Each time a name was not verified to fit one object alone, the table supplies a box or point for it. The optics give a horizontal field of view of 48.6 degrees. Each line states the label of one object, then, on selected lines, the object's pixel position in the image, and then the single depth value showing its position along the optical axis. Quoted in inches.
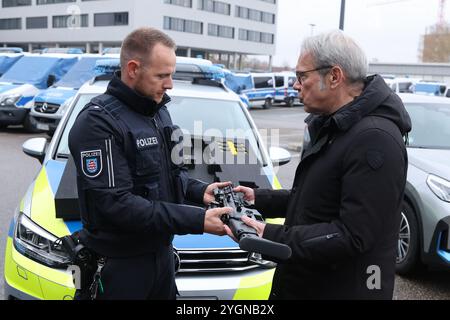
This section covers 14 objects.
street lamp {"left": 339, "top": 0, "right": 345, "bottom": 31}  497.7
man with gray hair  67.4
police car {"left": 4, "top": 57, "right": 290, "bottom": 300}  112.4
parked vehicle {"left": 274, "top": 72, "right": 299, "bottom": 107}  1157.1
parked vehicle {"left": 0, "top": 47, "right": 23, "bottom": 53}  1007.5
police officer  77.8
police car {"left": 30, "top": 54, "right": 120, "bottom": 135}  470.9
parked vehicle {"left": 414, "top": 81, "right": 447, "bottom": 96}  1208.8
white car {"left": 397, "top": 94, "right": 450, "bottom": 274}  157.2
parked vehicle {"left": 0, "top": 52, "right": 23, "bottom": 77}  675.4
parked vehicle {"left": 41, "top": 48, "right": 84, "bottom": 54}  796.5
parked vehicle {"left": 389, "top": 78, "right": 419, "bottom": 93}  1113.4
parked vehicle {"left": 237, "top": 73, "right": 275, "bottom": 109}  1077.1
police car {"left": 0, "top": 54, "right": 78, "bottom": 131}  495.8
